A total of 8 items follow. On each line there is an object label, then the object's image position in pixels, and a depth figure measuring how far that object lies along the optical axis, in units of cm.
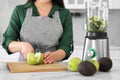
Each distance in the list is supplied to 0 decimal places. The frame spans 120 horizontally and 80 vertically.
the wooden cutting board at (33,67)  145
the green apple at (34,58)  157
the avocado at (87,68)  134
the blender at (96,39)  165
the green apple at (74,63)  145
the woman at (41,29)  193
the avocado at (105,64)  147
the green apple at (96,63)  141
